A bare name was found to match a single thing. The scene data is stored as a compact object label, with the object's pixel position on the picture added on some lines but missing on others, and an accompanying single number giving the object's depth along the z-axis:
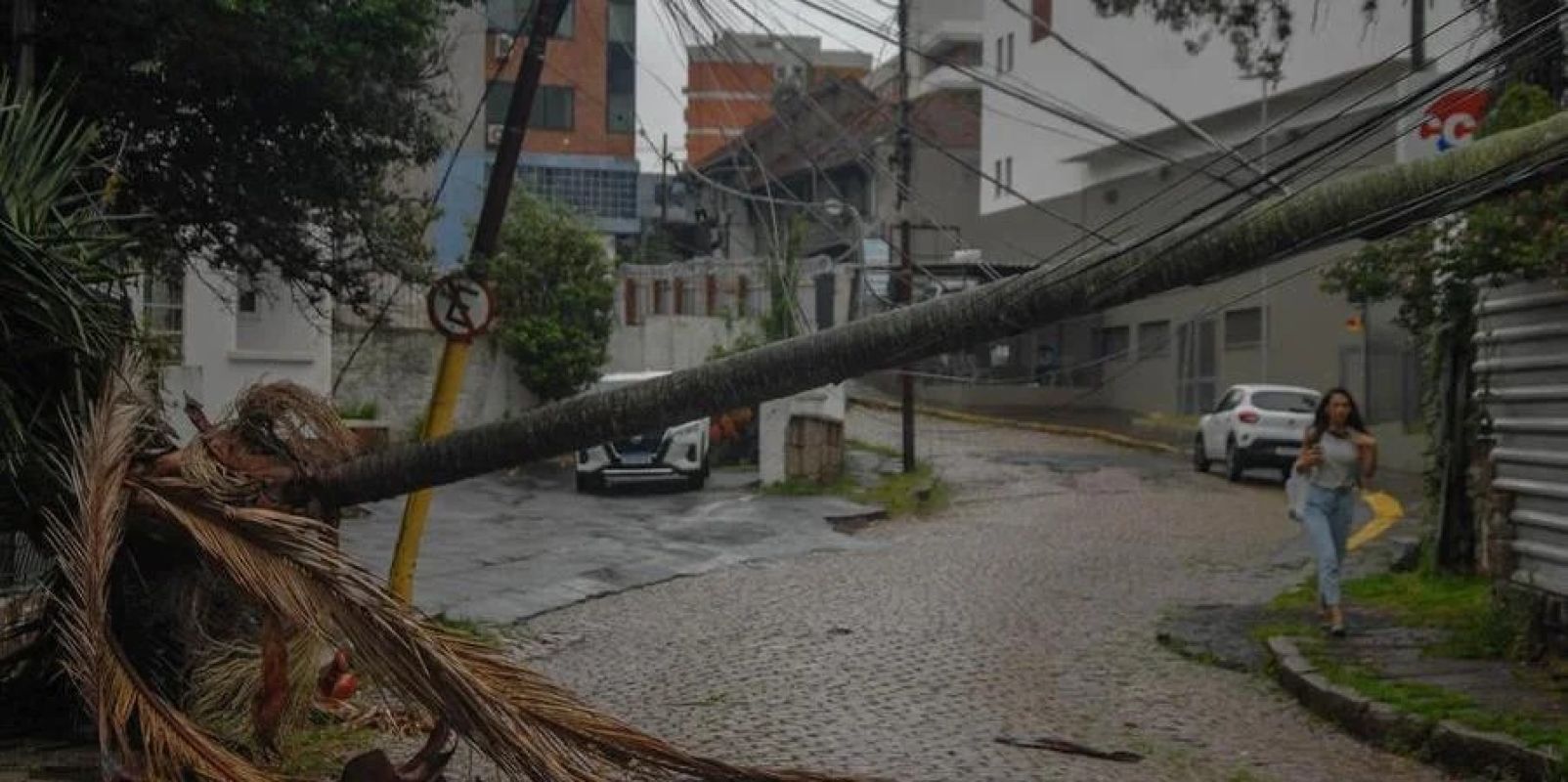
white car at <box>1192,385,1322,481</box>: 27.58
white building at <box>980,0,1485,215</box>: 27.46
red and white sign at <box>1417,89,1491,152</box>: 13.80
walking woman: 12.77
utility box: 26.03
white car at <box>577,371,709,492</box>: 25.67
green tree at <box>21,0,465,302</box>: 11.82
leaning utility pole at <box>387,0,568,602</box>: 12.13
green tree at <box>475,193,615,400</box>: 31.38
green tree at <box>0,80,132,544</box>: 7.87
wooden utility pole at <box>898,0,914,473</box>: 22.95
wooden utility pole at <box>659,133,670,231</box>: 18.59
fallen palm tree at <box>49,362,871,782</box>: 6.64
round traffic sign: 12.18
